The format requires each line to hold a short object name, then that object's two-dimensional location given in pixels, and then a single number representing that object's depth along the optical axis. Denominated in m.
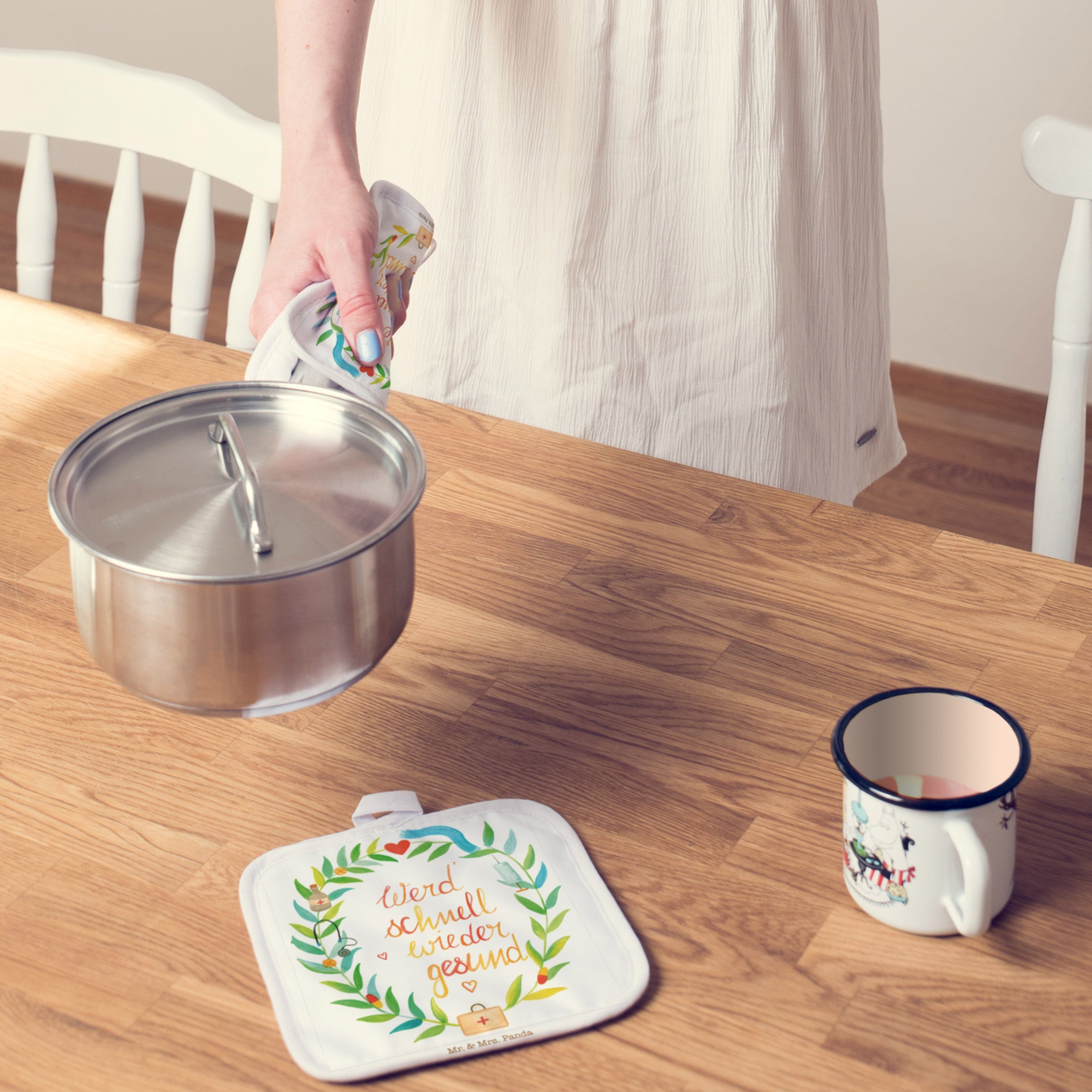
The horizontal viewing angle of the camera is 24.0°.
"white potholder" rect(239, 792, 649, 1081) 1.20
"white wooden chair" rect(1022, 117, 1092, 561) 1.77
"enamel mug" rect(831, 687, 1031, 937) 1.21
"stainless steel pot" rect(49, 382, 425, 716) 1.20
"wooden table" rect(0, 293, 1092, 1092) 1.20
